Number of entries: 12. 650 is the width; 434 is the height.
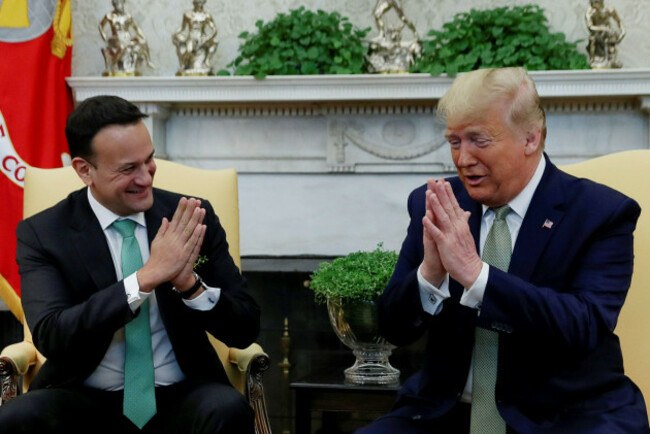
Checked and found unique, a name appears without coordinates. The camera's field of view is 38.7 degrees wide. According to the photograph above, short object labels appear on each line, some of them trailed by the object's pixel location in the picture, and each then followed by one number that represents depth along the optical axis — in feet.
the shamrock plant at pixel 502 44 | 13.38
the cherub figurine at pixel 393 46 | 13.92
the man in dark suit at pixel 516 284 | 6.87
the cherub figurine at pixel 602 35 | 13.38
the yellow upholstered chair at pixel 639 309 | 8.46
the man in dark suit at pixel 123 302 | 7.94
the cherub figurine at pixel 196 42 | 14.19
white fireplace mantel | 14.01
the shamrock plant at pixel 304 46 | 13.83
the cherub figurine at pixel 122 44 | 14.32
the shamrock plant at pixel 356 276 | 9.78
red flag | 13.51
